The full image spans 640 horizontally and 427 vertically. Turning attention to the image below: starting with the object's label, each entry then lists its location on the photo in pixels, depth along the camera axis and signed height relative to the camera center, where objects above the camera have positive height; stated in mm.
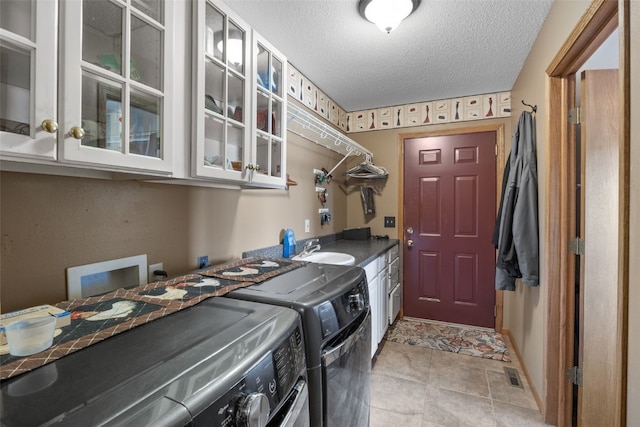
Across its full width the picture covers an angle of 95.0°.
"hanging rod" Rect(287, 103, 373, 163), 2182 +701
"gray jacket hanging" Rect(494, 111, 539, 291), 1885 -18
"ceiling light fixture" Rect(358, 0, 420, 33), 1568 +1114
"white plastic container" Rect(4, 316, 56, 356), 615 -267
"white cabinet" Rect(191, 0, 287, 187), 1128 +505
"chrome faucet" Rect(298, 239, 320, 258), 2234 -283
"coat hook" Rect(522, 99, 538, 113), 1951 +707
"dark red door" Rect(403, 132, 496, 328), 2990 -151
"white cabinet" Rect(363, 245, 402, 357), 2209 -685
